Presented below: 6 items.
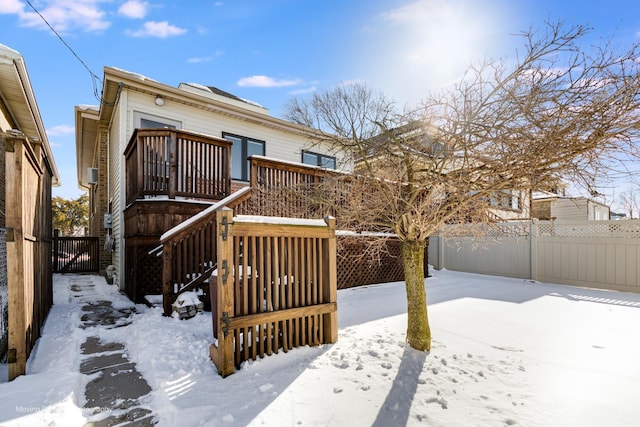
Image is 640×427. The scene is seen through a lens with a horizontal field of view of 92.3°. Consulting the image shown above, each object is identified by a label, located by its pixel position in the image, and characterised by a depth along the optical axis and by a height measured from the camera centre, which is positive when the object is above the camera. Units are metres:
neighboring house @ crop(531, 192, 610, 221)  15.85 +0.23
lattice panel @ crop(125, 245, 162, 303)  5.87 -1.06
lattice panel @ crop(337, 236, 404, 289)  7.37 -1.25
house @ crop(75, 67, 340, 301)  5.90 +1.47
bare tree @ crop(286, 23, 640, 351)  2.44 +0.73
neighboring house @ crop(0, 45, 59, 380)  2.68 -0.18
